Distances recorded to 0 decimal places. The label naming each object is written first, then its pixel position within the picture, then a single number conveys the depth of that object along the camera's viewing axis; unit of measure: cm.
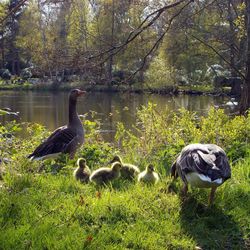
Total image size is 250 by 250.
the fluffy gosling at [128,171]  609
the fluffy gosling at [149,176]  558
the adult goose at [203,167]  441
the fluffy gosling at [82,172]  579
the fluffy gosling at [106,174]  564
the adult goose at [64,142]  701
